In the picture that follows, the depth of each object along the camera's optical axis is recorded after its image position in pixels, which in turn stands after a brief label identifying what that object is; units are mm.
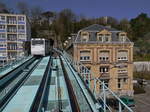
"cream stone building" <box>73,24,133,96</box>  35406
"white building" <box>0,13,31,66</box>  55888
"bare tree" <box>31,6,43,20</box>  83238
